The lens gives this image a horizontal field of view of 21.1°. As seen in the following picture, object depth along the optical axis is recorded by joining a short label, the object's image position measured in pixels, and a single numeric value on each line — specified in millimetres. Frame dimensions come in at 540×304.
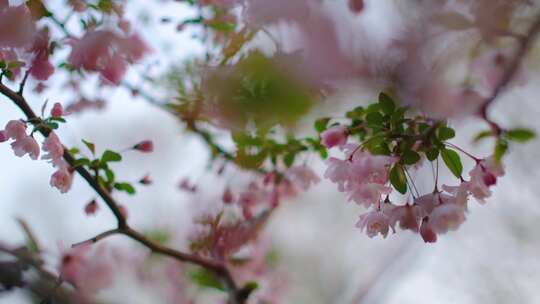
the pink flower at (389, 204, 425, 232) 1073
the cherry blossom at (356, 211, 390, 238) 1079
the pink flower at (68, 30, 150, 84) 1169
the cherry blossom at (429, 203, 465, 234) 1052
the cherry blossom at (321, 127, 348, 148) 1098
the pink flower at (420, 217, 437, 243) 1061
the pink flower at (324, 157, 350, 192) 1084
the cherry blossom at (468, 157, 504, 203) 1063
